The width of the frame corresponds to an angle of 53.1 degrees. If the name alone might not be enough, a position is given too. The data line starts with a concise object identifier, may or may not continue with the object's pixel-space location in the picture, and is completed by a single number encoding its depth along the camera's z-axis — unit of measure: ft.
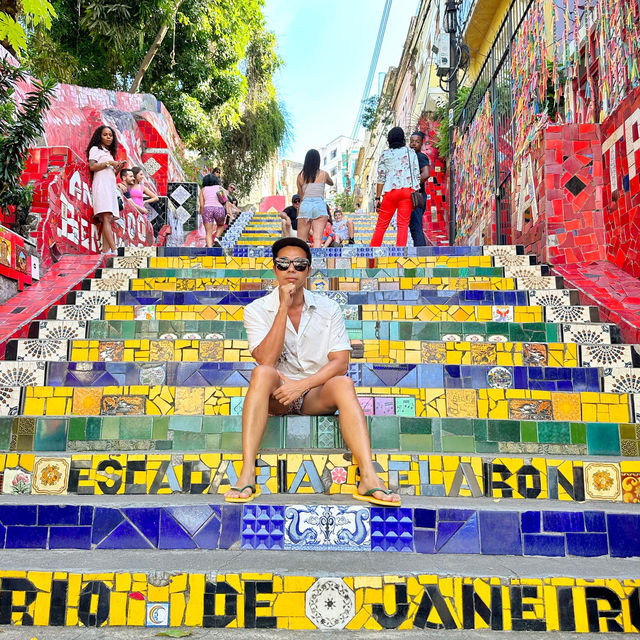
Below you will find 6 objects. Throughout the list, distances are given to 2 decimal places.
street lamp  36.25
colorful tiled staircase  6.86
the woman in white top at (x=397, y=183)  23.67
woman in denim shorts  24.72
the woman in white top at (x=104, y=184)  22.16
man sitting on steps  9.24
